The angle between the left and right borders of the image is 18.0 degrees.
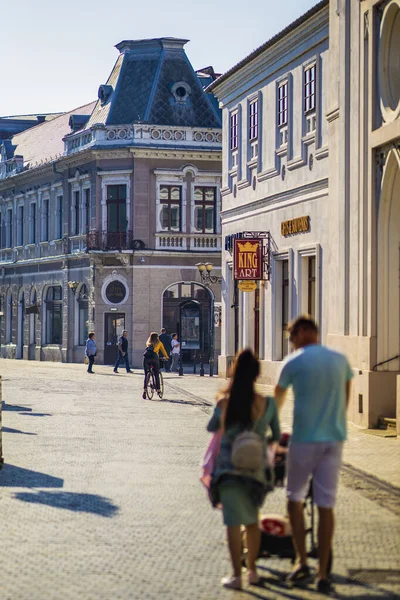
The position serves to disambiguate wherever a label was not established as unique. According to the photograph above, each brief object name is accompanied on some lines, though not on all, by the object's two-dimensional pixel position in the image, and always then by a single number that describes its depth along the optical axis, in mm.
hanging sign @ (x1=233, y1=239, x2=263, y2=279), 33781
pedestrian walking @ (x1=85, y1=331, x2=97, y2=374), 46062
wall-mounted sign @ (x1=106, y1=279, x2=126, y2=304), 54625
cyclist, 30344
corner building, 54438
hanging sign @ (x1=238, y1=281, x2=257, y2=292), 34156
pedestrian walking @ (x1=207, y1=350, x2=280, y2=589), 8656
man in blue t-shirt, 8766
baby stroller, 9375
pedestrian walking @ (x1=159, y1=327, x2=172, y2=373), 49062
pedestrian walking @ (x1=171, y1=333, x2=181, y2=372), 49325
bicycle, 30244
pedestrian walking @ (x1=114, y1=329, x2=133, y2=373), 46656
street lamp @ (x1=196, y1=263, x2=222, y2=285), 51953
